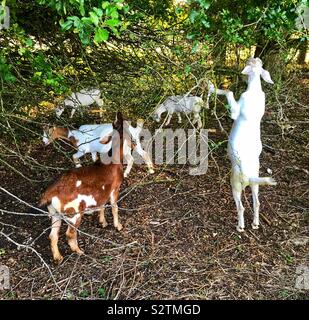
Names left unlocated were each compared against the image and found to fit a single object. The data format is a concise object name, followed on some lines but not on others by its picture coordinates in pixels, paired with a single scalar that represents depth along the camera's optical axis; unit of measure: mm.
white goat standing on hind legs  3266
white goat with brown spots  4168
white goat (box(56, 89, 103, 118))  4613
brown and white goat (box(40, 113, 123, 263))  3117
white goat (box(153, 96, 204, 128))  4898
